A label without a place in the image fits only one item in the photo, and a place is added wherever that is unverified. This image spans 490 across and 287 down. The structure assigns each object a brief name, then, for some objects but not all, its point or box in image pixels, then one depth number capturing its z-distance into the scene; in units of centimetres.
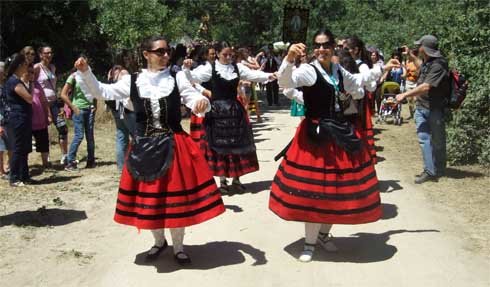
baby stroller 1492
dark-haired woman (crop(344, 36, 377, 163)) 676
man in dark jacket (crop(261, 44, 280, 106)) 2022
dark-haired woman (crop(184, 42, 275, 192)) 797
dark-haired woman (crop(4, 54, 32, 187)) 846
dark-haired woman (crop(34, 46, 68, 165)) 988
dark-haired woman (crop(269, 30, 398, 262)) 534
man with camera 827
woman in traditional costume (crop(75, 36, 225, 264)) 518
